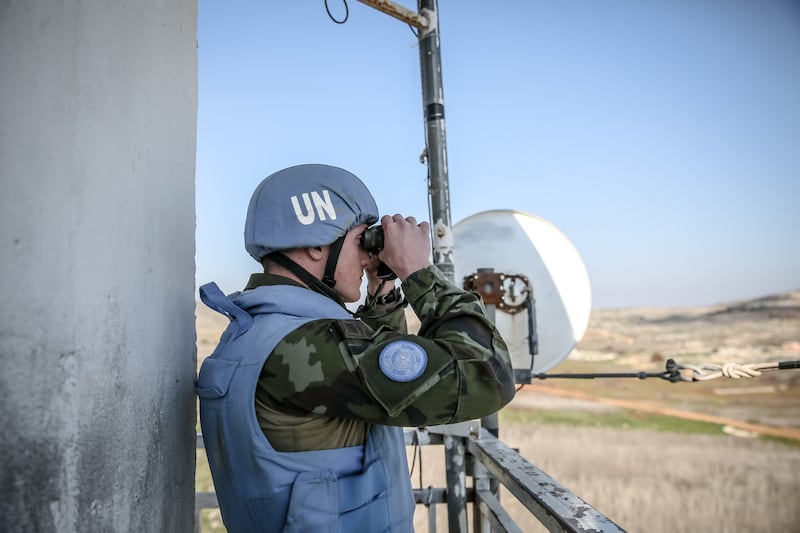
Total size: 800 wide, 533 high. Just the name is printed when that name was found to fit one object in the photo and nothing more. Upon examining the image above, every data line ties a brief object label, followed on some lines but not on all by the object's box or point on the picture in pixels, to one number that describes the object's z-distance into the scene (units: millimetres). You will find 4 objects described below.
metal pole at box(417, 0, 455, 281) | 2922
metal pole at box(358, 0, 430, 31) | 2929
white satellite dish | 3604
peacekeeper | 1294
